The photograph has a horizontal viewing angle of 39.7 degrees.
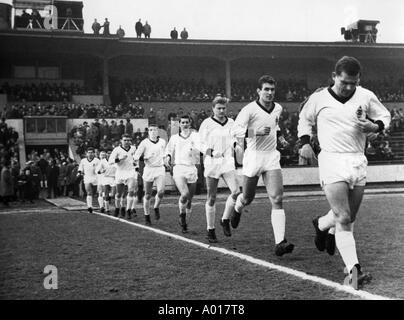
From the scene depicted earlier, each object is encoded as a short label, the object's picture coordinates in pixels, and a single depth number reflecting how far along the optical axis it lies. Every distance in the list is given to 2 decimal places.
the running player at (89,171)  15.62
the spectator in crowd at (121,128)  26.30
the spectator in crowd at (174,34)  35.12
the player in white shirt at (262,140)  7.39
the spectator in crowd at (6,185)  20.36
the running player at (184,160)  10.26
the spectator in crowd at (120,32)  33.03
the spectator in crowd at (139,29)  34.25
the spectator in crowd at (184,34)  35.25
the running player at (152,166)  12.20
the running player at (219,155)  9.08
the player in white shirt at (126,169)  13.48
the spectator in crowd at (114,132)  26.10
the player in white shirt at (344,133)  5.55
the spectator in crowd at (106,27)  32.09
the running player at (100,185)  14.98
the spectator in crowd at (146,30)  34.28
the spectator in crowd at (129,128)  26.62
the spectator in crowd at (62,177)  23.61
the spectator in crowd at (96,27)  32.10
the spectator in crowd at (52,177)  23.31
